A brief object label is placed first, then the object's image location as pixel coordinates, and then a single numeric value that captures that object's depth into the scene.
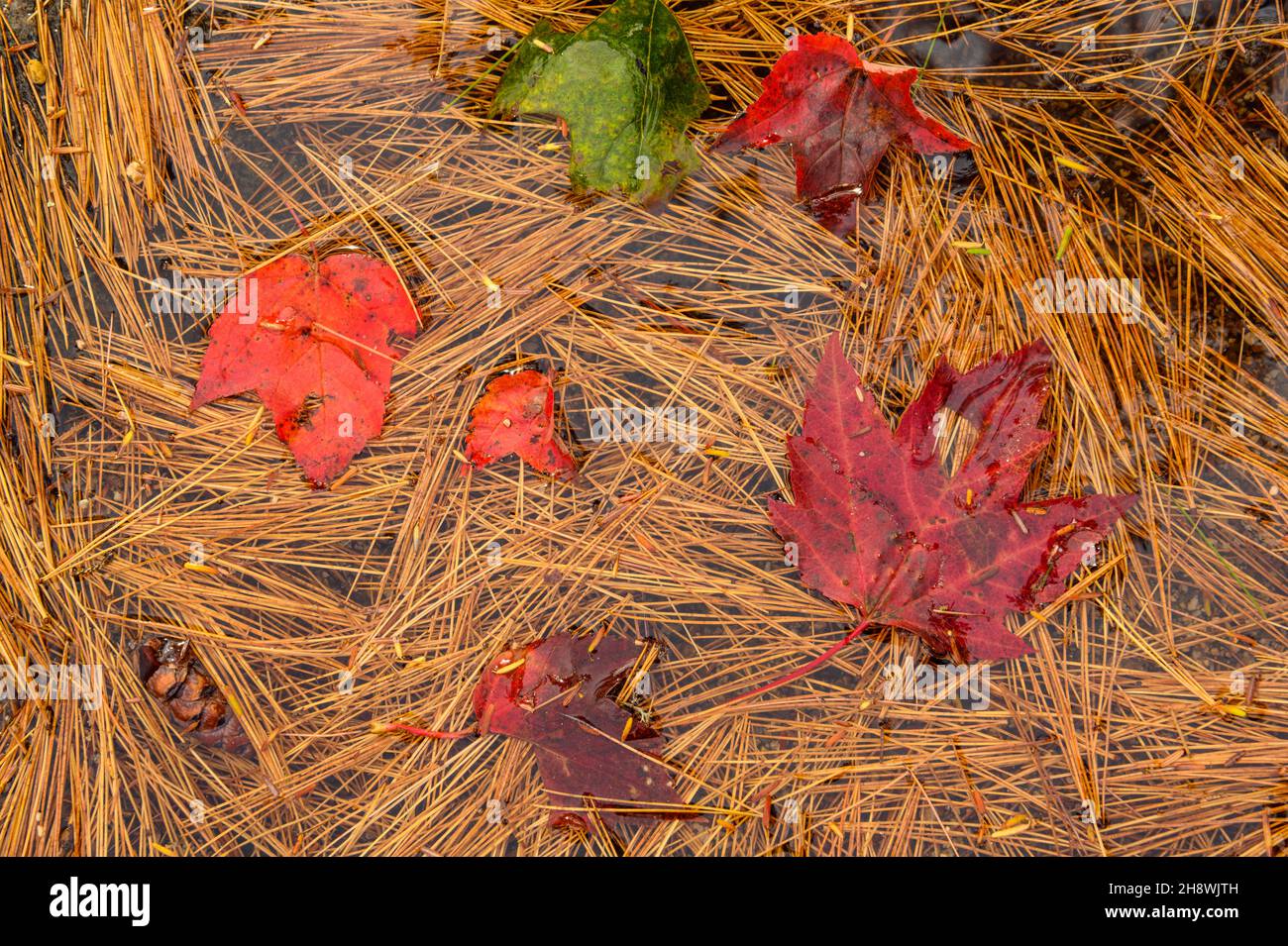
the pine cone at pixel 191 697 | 0.71
